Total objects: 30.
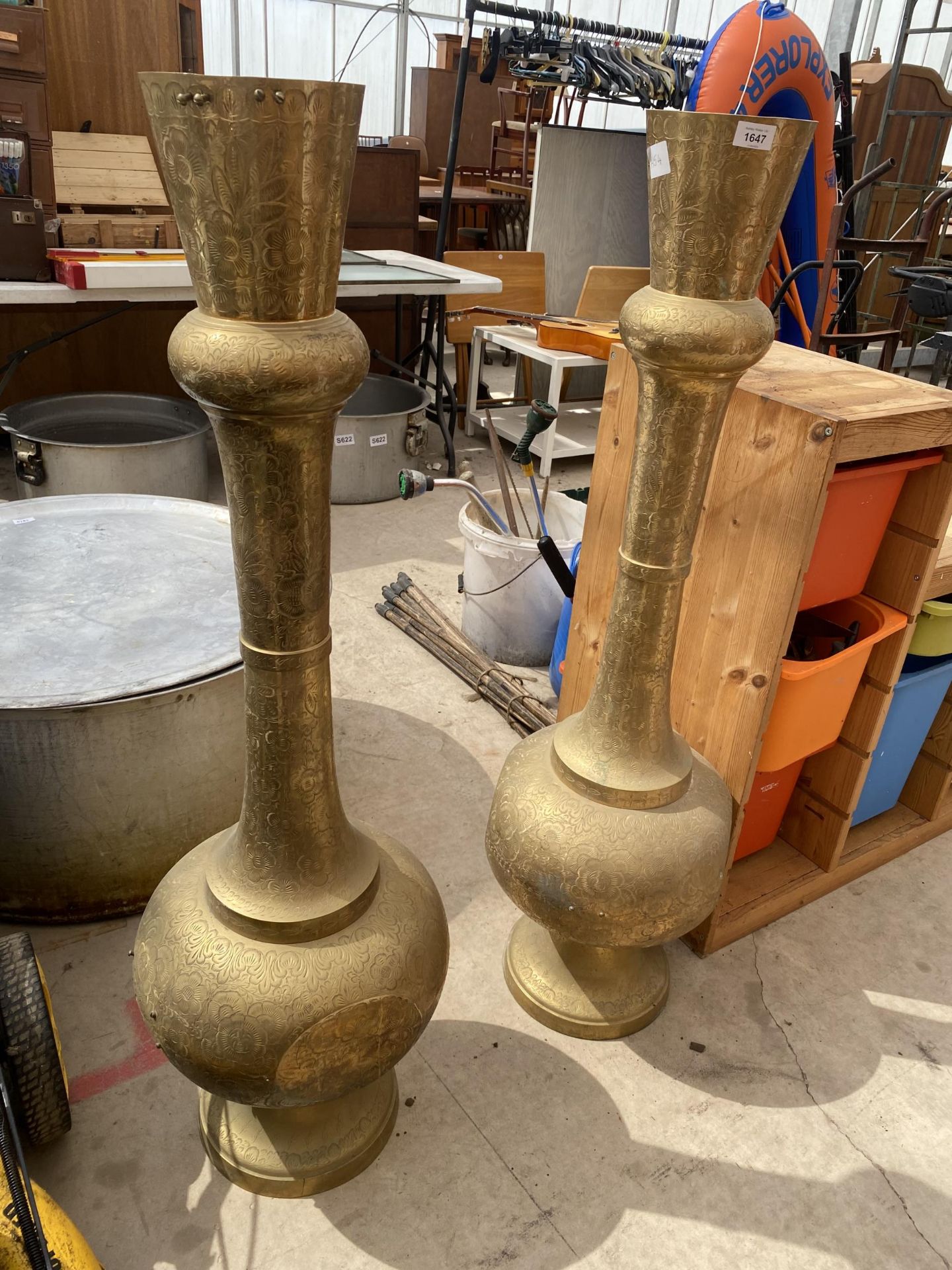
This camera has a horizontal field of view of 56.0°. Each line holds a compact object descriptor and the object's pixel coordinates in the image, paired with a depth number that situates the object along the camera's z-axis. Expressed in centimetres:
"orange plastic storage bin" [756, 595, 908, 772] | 177
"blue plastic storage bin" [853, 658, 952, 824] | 211
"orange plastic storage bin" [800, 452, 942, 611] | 167
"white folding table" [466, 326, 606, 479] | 433
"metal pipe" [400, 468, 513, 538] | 237
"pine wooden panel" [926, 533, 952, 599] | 194
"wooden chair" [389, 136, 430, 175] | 870
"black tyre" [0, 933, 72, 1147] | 139
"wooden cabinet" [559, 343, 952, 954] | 156
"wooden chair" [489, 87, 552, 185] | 859
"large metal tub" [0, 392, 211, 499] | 349
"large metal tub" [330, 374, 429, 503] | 399
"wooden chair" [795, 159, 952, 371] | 411
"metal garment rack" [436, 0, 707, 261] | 403
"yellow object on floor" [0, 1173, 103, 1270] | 108
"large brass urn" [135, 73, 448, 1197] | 82
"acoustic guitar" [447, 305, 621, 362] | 428
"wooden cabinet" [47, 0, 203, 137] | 437
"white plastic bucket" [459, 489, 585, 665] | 283
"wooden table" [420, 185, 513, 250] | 762
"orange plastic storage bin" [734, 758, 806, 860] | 205
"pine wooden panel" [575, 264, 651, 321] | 482
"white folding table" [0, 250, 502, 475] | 330
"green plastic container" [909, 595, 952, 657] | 201
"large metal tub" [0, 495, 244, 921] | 175
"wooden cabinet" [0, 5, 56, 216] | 345
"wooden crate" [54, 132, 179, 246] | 404
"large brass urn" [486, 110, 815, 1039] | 120
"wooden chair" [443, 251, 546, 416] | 497
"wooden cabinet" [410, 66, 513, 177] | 1025
